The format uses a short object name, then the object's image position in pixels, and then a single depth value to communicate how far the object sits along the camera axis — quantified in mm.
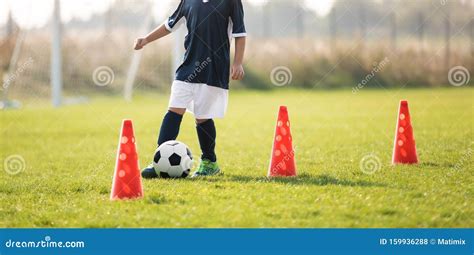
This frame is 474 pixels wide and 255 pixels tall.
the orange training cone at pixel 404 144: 10599
